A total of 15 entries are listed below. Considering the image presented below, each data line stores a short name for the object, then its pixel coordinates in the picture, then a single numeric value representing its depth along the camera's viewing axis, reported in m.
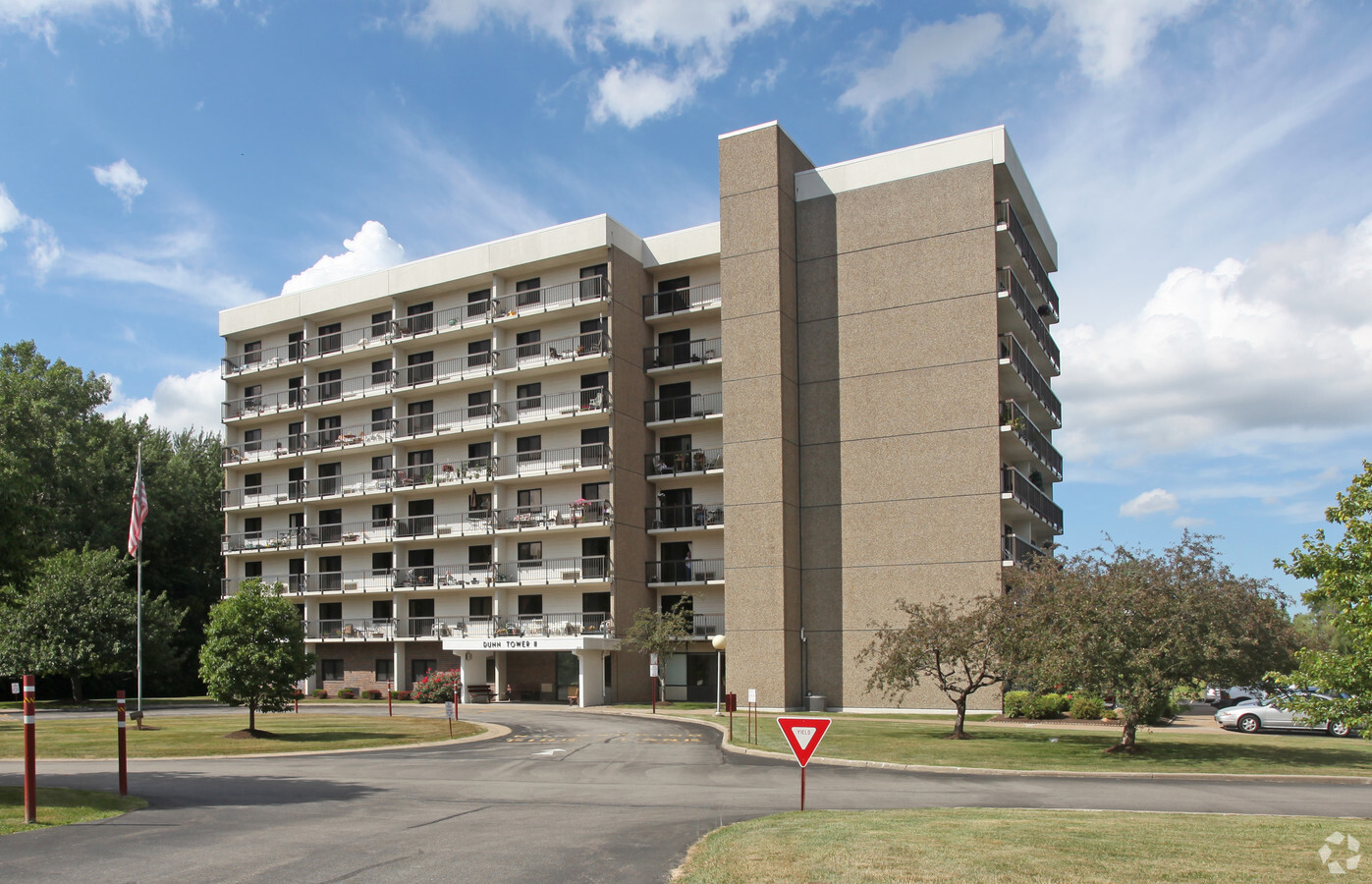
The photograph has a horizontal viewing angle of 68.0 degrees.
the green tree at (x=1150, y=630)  23.77
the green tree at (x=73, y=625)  49.78
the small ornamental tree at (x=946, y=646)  28.61
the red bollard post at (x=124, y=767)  16.67
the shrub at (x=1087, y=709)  37.00
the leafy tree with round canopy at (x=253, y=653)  28.64
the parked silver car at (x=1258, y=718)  36.53
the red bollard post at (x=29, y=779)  13.41
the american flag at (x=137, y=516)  35.41
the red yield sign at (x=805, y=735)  12.75
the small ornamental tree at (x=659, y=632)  44.66
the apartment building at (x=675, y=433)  42.47
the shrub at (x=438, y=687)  50.16
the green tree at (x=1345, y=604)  13.73
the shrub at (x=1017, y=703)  37.69
